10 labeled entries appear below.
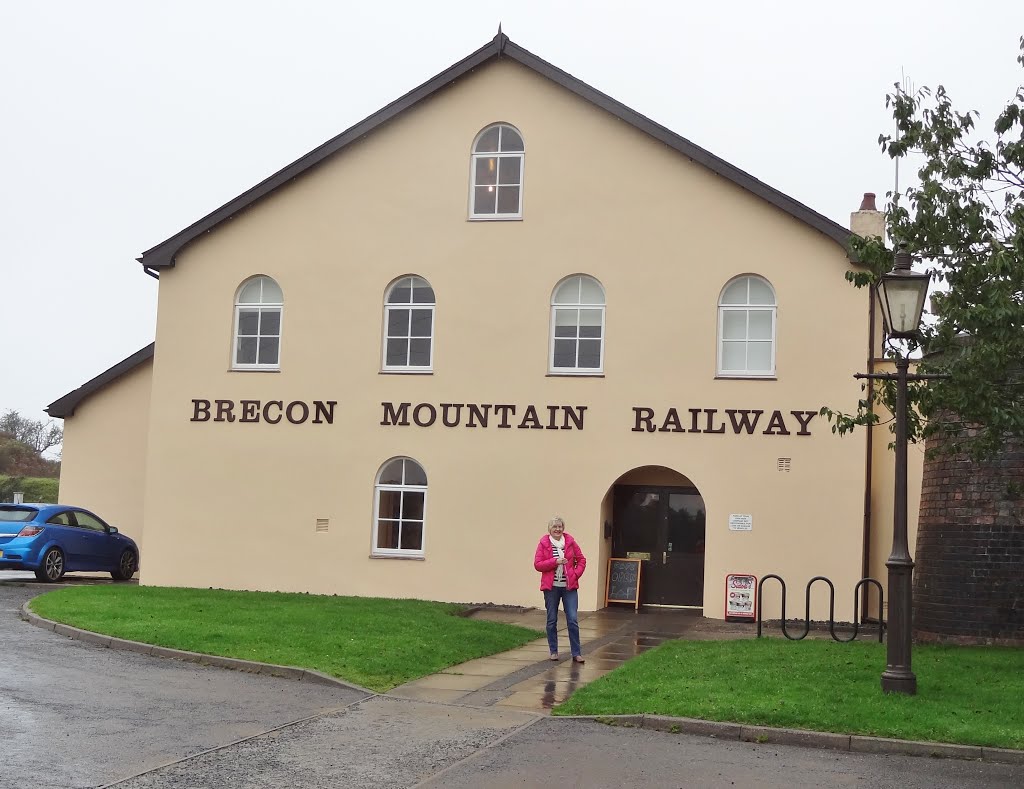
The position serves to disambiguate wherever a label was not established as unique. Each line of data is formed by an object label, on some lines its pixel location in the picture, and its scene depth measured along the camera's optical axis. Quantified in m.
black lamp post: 11.70
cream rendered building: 20.72
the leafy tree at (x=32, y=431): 77.50
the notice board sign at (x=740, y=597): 20.38
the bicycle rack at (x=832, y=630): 16.17
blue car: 22.91
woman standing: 14.61
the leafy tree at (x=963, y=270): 12.12
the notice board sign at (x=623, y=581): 21.80
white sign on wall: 20.61
